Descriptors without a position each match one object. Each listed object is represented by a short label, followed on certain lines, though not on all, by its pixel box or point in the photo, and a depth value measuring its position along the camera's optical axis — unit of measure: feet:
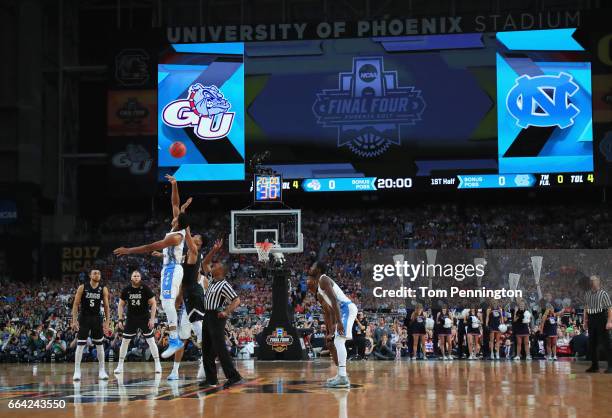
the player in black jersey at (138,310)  53.16
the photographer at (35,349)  81.56
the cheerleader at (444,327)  74.42
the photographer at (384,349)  76.43
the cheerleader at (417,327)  75.00
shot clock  81.25
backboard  78.07
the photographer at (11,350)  82.48
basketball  54.70
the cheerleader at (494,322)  74.53
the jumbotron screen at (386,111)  105.19
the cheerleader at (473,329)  74.33
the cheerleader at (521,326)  72.59
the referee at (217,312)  40.96
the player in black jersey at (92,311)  51.96
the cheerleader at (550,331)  72.90
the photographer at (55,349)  81.82
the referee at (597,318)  53.16
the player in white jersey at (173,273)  45.19
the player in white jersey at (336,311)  41.24
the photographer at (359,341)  76.13
